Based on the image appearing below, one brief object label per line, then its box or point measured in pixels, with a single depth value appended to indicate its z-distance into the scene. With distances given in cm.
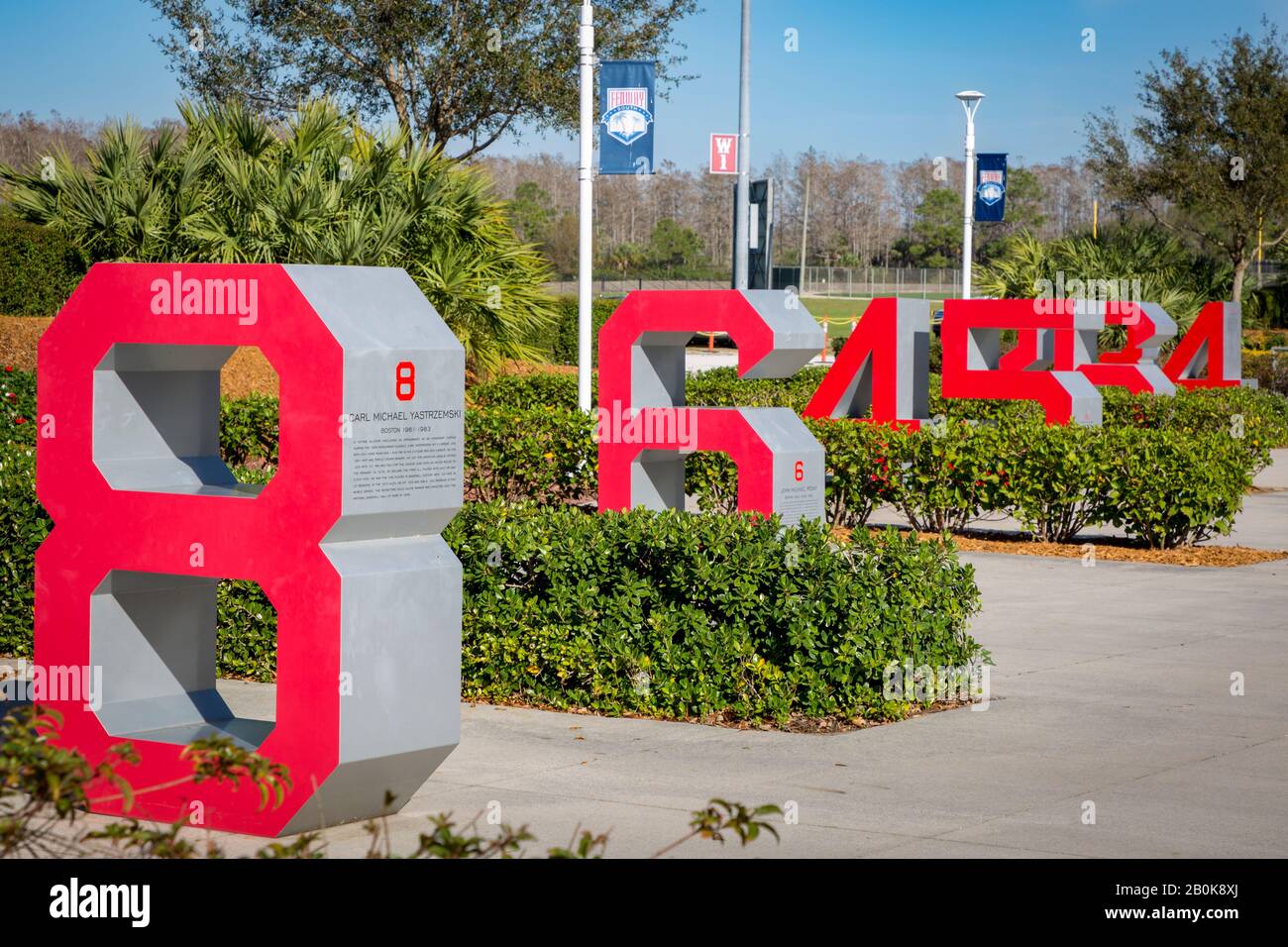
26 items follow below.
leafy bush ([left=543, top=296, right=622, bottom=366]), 4012
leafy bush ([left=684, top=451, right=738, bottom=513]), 1491
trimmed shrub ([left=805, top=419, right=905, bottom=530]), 1502
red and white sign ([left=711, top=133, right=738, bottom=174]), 2278
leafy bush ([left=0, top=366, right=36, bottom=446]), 1700
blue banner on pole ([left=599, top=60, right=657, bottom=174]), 1669
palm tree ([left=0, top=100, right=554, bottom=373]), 1986
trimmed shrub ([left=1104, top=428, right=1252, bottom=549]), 1366
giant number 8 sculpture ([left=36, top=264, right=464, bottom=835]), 564
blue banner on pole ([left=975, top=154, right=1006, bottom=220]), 2864
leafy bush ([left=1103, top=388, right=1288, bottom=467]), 1975
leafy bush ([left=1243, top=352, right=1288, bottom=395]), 3431
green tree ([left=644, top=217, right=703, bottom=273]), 9294
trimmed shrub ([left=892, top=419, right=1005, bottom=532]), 1464
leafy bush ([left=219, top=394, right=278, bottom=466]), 1570
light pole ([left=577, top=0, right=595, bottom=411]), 1653
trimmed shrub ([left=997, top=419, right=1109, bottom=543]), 1413
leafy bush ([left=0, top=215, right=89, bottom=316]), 2600
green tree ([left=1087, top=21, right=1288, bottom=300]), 3831
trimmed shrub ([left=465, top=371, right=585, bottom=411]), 2188
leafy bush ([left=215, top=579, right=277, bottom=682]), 843
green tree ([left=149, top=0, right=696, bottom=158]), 3156
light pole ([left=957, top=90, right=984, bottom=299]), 2683
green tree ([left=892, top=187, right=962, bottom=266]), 10006
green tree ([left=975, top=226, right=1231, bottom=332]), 3481
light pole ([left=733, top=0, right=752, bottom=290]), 2311
